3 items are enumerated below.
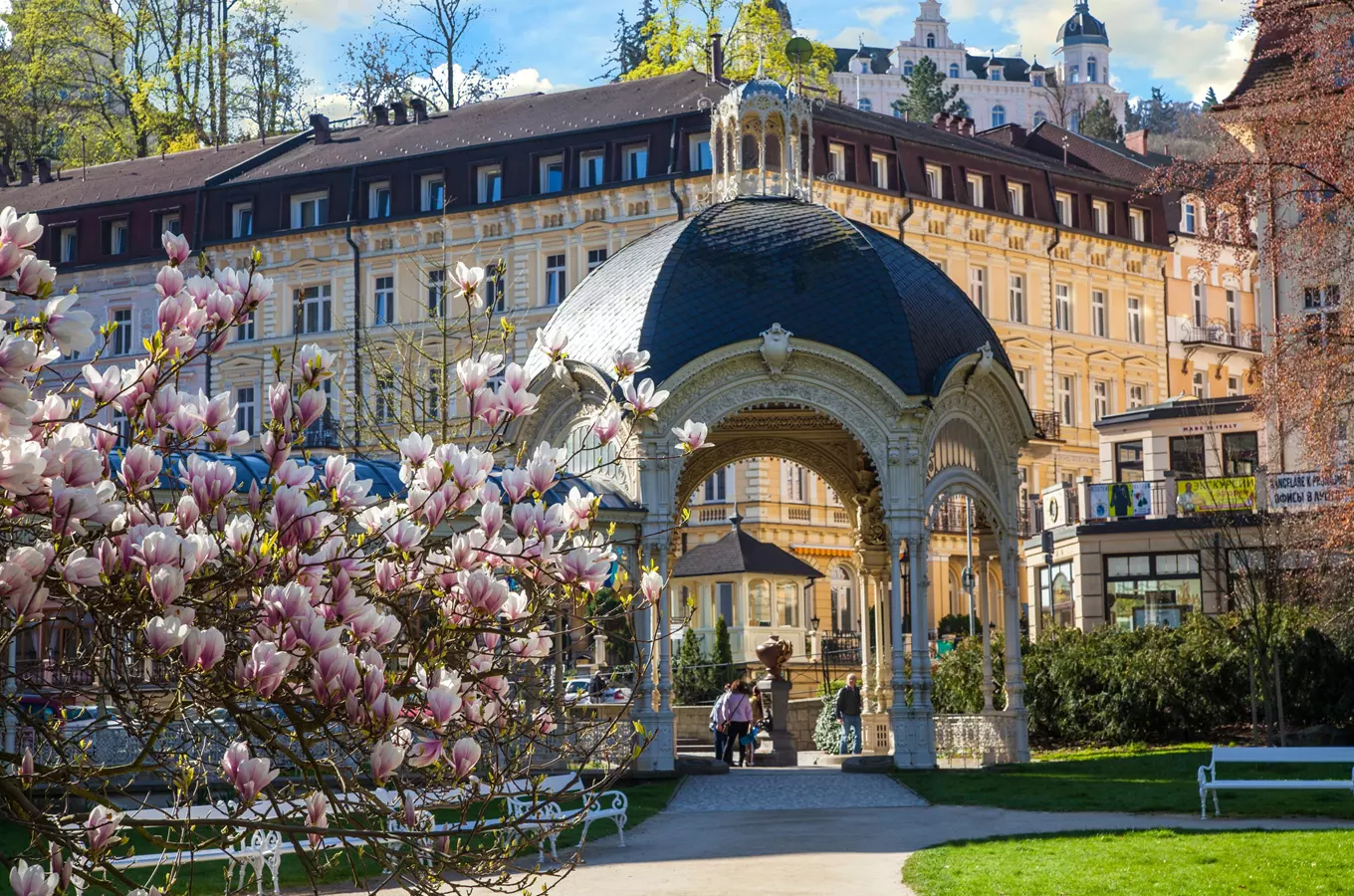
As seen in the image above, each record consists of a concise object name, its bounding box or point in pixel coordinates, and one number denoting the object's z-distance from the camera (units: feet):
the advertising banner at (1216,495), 135.64
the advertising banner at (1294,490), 129.39
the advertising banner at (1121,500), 149.79
